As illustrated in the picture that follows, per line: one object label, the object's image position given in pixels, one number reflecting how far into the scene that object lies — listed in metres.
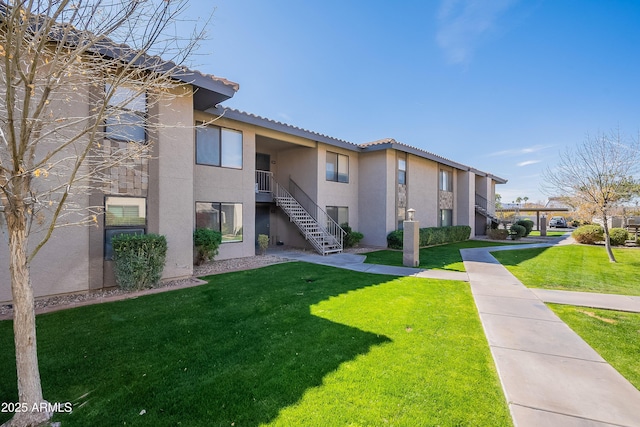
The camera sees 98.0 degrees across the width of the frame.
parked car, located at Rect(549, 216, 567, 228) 38.31
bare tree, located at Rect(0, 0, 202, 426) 2.38
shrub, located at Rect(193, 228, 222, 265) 9.62
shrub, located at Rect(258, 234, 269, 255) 12.19
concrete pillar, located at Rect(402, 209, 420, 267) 10.29
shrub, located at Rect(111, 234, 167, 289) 6.77
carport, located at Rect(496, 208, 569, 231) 33.50
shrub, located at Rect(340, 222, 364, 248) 14.77
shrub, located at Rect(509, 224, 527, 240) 21.06
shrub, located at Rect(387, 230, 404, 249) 14.84
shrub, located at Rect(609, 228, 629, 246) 16.89
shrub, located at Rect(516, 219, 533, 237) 22.55
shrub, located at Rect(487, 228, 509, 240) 21.20
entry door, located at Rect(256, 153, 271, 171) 15.02
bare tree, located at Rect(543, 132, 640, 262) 11.15
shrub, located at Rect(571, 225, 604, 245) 17.84
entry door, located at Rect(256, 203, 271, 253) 14.88
